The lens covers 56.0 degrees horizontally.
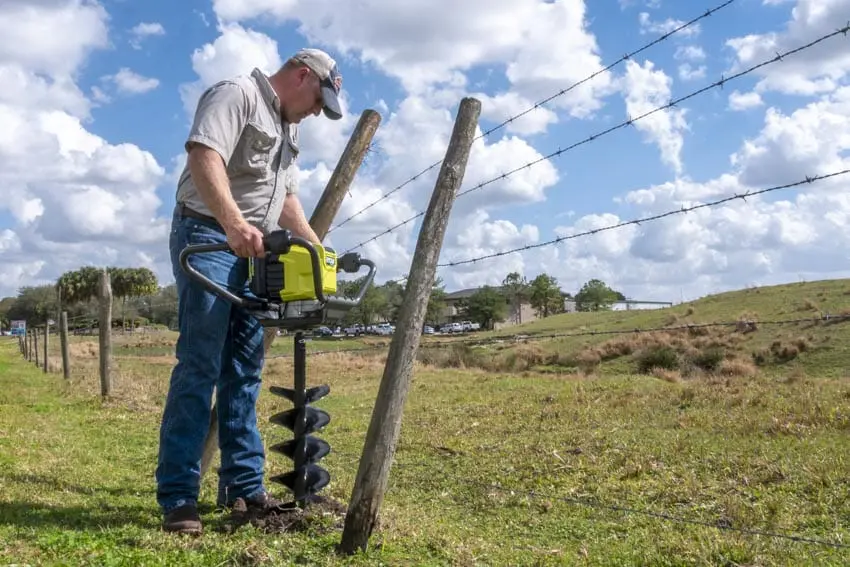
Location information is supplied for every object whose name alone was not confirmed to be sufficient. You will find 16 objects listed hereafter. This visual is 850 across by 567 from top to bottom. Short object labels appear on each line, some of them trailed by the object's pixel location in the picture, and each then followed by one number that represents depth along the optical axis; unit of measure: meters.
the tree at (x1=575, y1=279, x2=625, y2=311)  114.06
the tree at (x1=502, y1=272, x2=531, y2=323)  94.56
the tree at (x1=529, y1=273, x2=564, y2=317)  107.88
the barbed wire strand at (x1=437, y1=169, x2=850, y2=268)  5.30
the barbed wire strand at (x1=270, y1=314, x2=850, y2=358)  10.52
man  3.91
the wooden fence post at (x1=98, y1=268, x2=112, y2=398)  13.08
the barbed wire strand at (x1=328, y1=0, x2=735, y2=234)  5.56
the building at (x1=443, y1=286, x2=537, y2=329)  89.69
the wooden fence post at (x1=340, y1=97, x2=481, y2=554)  3.75
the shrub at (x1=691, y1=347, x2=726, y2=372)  25.70
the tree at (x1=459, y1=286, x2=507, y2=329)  84.81
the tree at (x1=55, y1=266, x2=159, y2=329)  86.88
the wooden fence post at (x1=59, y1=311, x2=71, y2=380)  19.05
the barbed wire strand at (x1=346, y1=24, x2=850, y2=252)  5.06
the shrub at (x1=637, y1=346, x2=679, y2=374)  26.59
